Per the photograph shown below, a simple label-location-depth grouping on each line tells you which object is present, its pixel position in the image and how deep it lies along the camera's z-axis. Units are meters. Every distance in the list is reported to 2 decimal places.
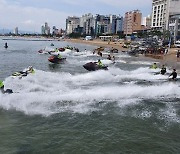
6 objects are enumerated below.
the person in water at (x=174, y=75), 34.88
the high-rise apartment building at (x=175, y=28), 119.28
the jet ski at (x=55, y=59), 53.19
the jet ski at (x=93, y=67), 42.00
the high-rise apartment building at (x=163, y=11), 158.38
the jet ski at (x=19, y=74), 32.13
